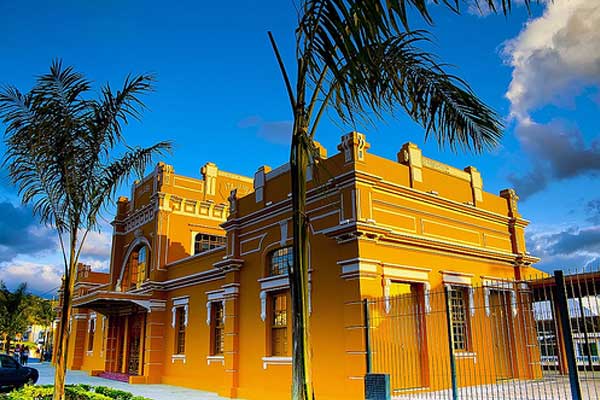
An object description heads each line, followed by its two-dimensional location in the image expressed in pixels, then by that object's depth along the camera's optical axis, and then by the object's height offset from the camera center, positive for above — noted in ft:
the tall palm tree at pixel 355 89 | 15.44 +8.72
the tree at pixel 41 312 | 192.03 +14.25
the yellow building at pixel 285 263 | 39.52 +7.52
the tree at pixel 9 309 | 137.80 +10.89
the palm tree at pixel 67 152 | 30.99 +11.72
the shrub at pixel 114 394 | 36.78 -3.02
